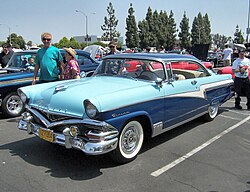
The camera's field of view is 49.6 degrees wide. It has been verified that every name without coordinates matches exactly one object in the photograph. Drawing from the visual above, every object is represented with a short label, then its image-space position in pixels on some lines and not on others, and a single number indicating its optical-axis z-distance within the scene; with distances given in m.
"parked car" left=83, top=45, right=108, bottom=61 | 20.78
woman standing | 5.48
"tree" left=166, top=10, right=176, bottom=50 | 71.75
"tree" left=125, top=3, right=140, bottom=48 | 66.88
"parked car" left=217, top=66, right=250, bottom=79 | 8.71
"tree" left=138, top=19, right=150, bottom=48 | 66.12
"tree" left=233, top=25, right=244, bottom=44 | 84.44
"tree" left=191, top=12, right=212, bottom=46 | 77.81
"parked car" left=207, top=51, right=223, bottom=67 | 22.41
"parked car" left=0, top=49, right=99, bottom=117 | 6.28
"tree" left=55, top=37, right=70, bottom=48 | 76.20
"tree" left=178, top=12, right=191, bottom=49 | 75.44
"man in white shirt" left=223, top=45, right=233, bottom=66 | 15.38
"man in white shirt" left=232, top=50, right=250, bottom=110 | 7.14
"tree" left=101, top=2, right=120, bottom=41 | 73.12
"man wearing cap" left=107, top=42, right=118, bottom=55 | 8.34
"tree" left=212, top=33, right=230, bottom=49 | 109.81
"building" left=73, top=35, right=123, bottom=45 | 116.28
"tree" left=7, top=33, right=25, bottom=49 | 102.95
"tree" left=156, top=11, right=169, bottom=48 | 68.75
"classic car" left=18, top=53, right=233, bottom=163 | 3.39
